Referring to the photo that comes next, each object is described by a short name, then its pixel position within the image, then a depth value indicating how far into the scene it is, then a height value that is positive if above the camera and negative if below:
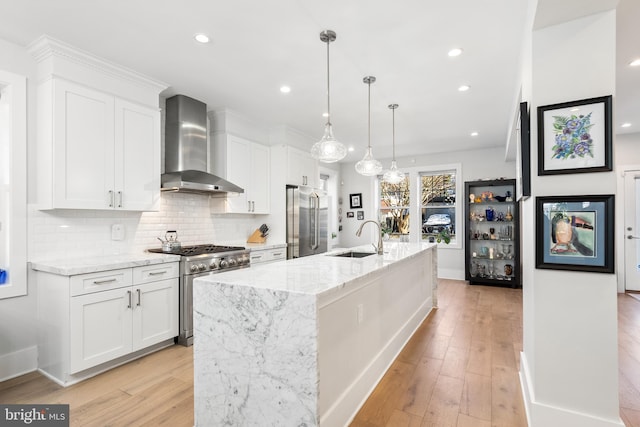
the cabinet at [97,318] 2.45 -0.84
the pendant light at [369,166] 3.60 +0.53
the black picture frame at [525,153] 2.05 +0.38
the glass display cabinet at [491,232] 6.01 -0.37
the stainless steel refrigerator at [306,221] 4.95 -0.11
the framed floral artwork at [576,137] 1.79 +0.43
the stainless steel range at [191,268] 3.21 -0.55
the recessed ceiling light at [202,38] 2.54 +1.39
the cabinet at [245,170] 4.29 +0.61
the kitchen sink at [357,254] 3.39 -0.42
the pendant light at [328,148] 2.82 +0.57
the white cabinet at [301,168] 5.02 +0.74
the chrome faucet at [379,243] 3.09 -0.28
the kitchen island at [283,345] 1.62 -0.71
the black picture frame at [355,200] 7.66 +0.32
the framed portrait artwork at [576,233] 1.79 -0.11
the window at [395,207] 7.23 +0.13
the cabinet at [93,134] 2.67 +0.73
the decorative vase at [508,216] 6.06 -0.06
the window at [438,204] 6.79 +0.20
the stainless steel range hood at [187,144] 3.72 +0.82
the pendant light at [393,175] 4.31 +0.51
